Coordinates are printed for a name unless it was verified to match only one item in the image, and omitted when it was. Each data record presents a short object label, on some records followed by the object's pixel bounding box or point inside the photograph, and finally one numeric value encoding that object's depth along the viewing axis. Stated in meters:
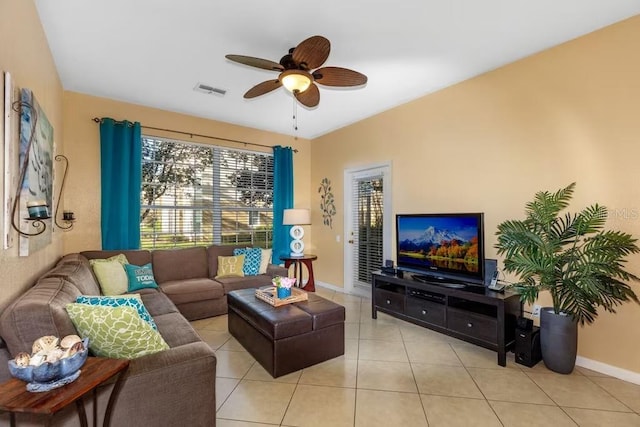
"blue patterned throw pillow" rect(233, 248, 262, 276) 4.48
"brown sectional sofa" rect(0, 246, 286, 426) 1.42
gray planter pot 2.49
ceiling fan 2.21
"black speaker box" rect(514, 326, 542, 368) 2.63
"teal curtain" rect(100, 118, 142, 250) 4.01
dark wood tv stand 2.71
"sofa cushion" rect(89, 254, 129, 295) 3.35
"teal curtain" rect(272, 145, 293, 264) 5.47
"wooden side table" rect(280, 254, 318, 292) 5.00
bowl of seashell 1.15
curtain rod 4.04
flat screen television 3.07
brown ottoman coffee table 2.52
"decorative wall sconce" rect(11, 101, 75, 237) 1.75
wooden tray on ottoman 2.88
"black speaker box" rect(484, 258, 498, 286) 3.08
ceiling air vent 3.68
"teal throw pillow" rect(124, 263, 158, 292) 3.64
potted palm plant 2.29
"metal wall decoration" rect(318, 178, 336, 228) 5.51
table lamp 5.09
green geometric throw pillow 1.58
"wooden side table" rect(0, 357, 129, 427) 1.06
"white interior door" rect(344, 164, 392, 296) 4.54
